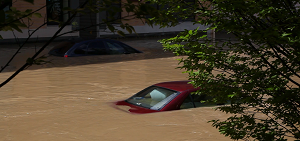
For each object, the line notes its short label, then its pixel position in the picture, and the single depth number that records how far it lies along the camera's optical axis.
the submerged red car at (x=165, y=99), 9.84
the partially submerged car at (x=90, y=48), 22.16
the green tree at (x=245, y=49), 5.07
